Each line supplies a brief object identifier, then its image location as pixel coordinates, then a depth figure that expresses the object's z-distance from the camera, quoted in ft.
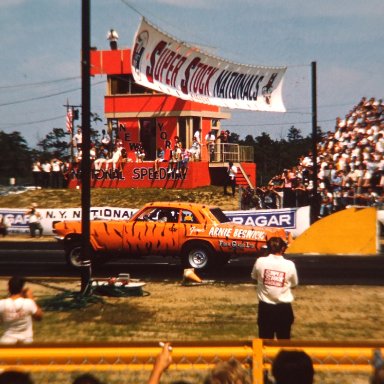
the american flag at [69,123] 152.76
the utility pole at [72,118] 140.67
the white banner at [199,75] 112.06
